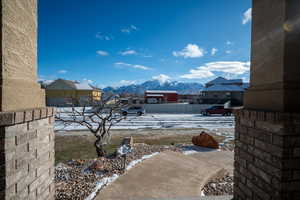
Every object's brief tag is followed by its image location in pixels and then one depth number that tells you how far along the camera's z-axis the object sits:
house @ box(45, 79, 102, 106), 33.81
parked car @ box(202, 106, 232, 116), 22.48
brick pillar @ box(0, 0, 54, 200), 1.75
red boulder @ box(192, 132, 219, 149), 7.91
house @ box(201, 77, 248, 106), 32.95
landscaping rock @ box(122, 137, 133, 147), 7.62
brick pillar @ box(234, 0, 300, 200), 1.85
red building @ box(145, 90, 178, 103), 37.67
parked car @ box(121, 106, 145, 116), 21.98
